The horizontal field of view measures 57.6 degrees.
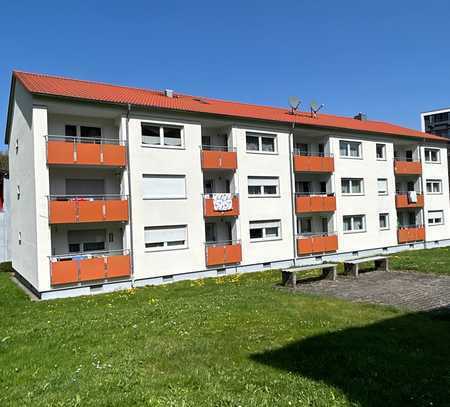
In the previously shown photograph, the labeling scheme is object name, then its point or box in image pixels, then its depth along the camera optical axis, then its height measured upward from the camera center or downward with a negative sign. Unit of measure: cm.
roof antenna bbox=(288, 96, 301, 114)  2872 +800
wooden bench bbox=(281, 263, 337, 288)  1460 -213
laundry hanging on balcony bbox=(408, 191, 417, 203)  3039 +112
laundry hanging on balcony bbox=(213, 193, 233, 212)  2103 +86
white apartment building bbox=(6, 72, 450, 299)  1728 +170
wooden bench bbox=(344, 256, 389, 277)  1669 -215
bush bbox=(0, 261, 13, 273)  2641 -269
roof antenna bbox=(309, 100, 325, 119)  2972 +782
